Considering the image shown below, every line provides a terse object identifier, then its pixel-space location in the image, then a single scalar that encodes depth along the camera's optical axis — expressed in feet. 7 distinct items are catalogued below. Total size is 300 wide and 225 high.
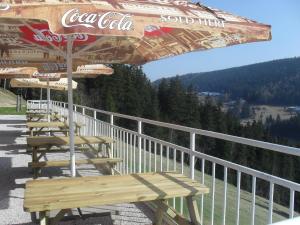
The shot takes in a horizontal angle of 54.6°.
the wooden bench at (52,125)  22.32
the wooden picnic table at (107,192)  6.64
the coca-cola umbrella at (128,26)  6.92
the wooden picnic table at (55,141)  14.31
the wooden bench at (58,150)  14.97
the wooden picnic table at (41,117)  31.48
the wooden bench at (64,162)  13.61
